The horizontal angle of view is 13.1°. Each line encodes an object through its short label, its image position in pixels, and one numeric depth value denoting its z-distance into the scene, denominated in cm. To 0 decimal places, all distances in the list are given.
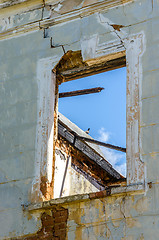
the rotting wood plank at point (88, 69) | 1011
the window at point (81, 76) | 922
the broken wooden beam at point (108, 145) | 1155
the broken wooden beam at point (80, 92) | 1232
